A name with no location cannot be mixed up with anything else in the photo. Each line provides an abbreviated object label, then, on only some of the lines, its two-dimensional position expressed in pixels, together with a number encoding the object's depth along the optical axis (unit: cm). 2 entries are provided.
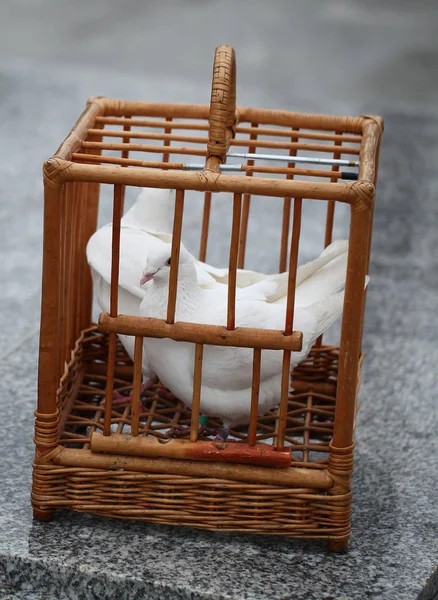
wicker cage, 195
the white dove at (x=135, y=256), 222
